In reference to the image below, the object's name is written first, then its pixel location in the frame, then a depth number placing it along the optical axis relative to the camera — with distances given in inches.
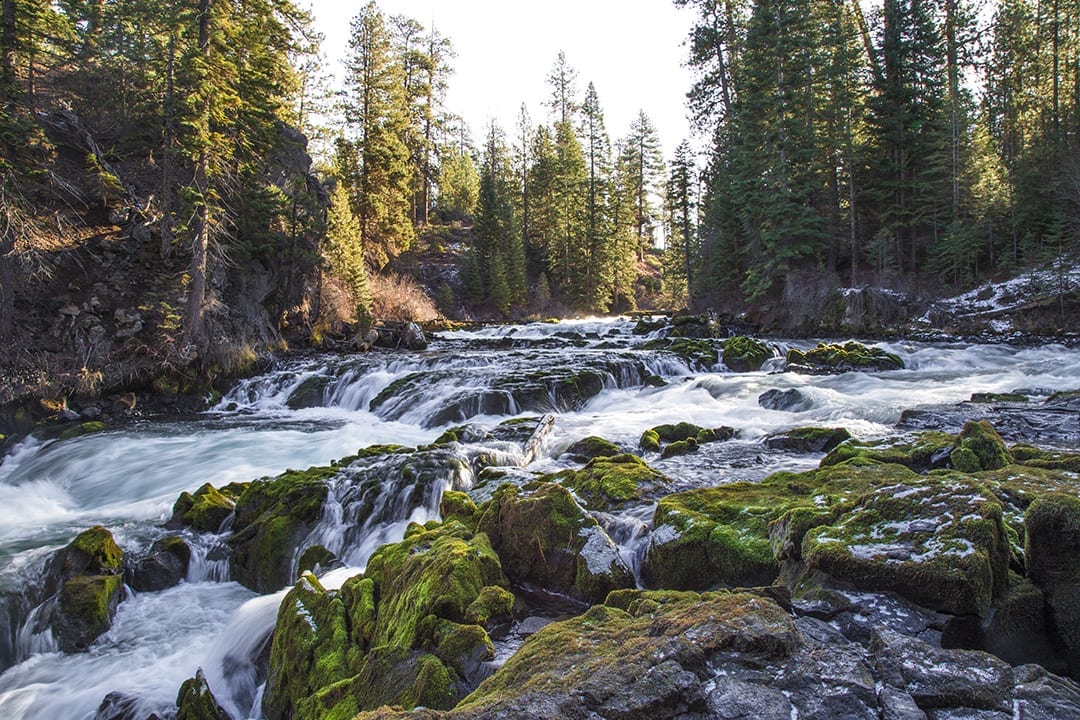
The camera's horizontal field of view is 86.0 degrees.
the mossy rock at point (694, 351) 746.8
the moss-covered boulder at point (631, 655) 85.6
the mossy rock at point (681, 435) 372.4
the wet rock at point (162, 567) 259.6
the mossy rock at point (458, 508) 232.1
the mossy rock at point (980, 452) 219.5
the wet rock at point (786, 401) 488.4
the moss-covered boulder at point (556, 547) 175.5
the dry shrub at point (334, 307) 1032.8
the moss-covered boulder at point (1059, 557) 110.4
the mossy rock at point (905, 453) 241.0
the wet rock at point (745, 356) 726.5
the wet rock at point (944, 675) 83.3
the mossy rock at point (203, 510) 308.5
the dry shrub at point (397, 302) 1261.1
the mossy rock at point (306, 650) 159.2
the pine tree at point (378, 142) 1487.5
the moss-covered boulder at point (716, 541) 168.7
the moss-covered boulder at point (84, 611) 224.2
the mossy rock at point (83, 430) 507.2
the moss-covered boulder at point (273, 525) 261.7
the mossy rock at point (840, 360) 659.4
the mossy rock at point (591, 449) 348.0
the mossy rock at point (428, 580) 149.9
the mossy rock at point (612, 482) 240.8
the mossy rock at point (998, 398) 427.0
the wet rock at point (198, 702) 167.8
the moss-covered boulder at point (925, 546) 114.7
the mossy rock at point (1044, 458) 201.2
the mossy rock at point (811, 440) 337.4
